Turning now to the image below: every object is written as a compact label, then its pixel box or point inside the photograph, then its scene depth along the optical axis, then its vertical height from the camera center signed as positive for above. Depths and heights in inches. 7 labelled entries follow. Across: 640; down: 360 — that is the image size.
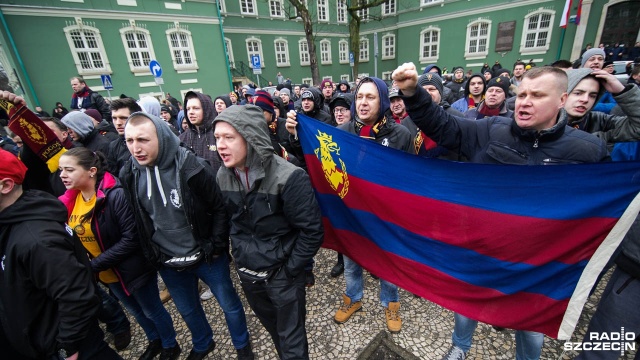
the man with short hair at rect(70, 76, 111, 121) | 279.6 -2.9
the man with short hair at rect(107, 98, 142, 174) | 130.0 -16.2
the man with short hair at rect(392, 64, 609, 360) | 64.6 -16.4
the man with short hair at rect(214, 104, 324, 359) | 75.9 -37.0
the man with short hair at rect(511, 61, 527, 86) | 298.6 -9.0
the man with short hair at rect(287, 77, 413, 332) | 97.2 -18.8
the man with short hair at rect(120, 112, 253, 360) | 84.4 -36.0
